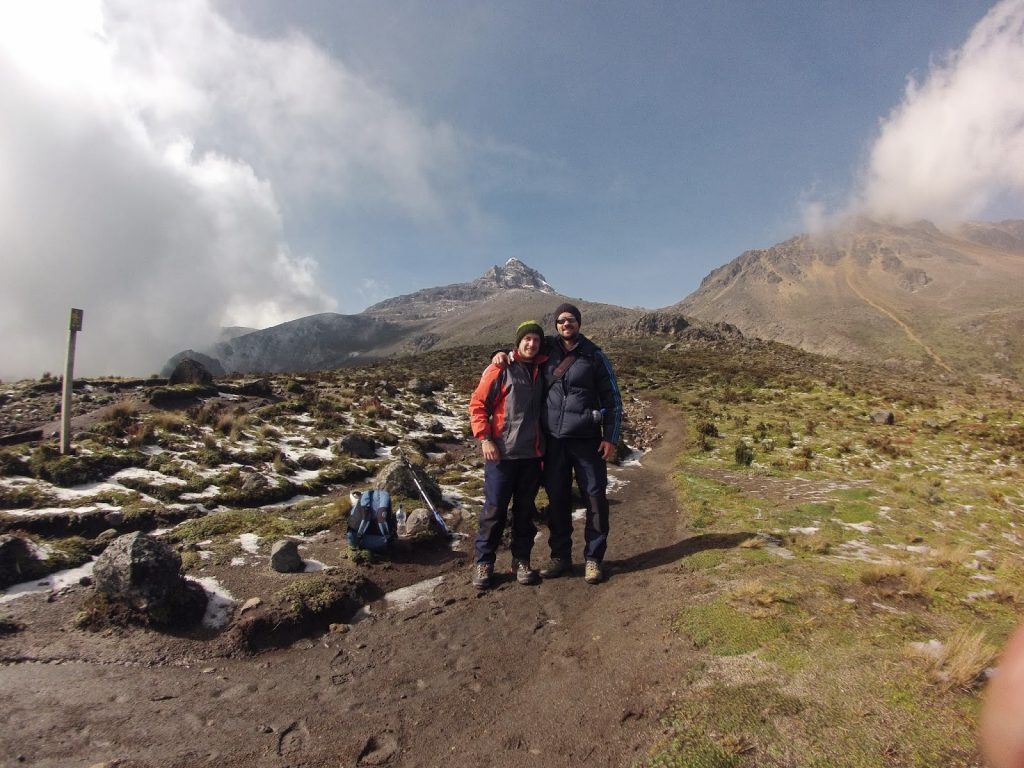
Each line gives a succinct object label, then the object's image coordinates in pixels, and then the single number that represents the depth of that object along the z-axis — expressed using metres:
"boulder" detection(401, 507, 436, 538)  7.73
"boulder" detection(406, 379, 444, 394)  26.08
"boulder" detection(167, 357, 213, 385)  19.58
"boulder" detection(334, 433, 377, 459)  13.45
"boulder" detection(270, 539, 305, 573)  6.52
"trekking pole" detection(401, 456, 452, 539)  7.99
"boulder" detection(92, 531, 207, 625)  5.16
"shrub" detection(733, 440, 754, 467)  13.75
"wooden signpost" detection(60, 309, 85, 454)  9.44
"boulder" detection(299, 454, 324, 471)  11.97
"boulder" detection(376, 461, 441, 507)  9.44
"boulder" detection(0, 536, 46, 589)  5.75
